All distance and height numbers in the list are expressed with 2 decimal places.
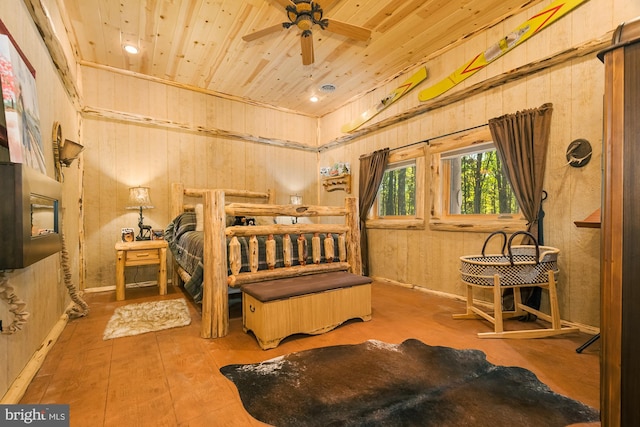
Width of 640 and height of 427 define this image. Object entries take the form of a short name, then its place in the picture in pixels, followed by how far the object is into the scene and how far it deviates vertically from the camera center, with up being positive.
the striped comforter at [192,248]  2.51 -0.38
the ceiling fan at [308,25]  2.30 +1.60
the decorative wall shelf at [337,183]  4.83 +0.48
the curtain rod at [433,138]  3.13 +0.87
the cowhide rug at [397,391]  1.33 -0.96
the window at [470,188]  3.01 +0.25
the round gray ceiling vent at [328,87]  4.30 +1.86
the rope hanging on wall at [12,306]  1.27 -0.42
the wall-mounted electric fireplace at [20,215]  1.16 -0.01
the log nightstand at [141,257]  3.26 -0.53
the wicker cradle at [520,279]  2.20 -0.54
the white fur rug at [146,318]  2.36 -0.97
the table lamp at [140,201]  3.59 +0.13
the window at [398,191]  4.00 +0.26
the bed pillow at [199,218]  3.67 -0.09
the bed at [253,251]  2.25 -0.37
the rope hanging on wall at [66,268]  2.33 -0.47
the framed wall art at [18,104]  1.33 +0.55
